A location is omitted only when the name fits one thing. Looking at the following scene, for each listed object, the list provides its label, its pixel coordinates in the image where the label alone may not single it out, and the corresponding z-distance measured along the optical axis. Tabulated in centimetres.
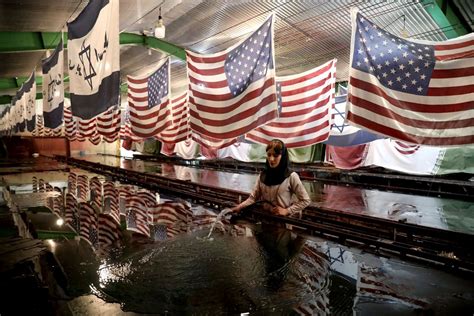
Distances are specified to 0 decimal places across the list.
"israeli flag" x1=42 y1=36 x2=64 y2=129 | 761
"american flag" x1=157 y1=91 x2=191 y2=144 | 828
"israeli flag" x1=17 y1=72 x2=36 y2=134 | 1148
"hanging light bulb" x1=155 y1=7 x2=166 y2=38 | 743
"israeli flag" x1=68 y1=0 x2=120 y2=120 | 478
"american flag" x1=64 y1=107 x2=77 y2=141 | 1530
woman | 410
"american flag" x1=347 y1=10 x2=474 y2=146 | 371
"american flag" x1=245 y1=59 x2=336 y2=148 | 620
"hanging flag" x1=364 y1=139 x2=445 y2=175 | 865
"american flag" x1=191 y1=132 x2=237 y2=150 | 559
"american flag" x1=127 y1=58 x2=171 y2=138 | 765
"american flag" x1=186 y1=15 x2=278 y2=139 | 480
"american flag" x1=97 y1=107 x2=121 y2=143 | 1016
